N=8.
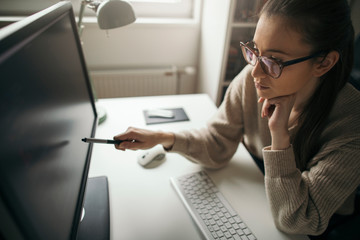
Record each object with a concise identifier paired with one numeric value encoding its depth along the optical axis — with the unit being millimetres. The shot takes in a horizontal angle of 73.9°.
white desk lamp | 821
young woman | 571
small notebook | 1074
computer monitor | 302
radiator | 1817
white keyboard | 631
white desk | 642
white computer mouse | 838
